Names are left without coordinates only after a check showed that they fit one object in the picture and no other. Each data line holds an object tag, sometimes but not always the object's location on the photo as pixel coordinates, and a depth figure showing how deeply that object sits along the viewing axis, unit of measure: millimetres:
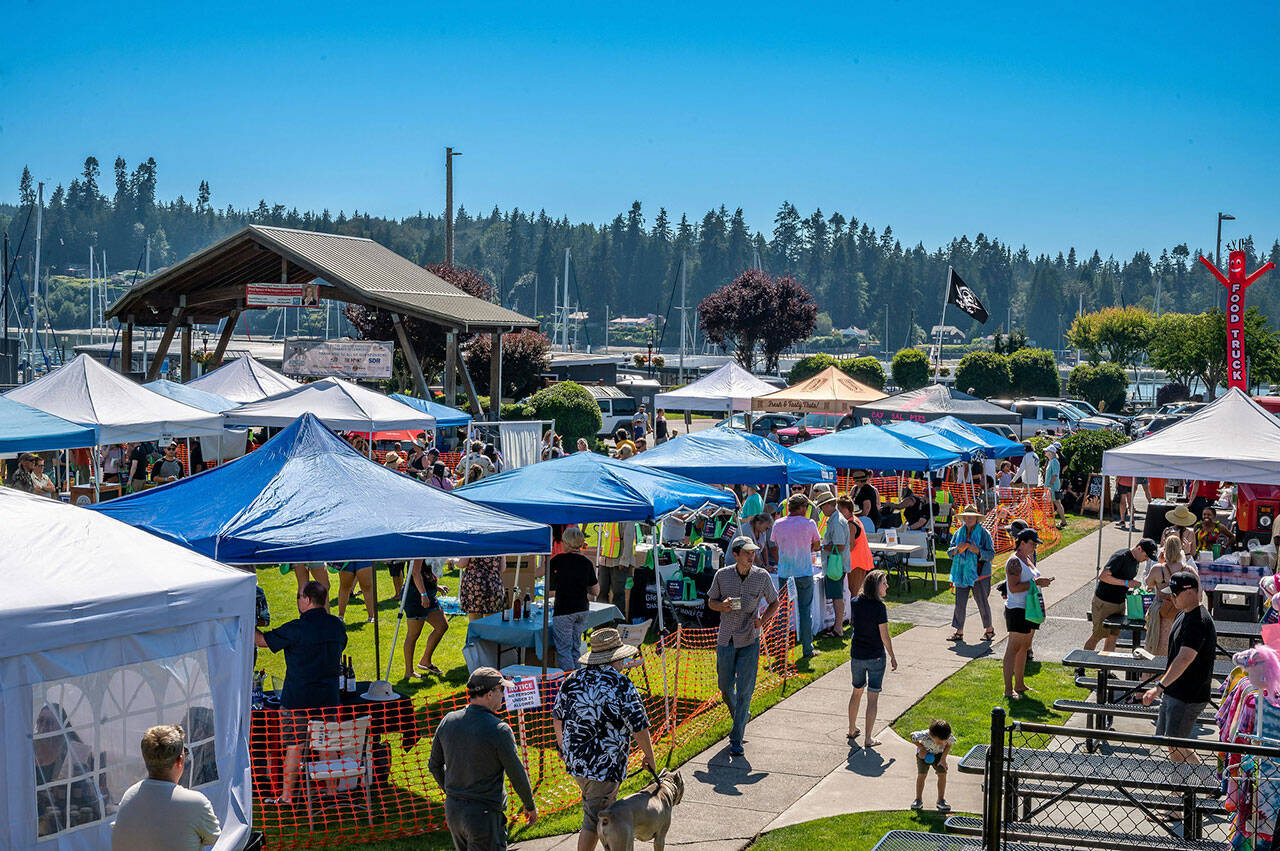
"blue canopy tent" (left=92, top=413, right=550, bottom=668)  8086
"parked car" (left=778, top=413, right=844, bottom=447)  37312
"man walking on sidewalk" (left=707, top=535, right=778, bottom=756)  9234
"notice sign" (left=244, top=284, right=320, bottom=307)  27828
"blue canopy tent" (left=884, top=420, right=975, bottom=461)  20438
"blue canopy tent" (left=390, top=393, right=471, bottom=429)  22984
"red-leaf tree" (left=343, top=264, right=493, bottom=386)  43281
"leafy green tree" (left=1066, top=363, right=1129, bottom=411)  57406
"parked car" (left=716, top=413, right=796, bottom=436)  40031
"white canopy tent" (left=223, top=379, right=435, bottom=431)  19141
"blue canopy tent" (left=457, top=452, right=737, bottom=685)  10891
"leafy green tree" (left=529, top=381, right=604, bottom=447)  36844
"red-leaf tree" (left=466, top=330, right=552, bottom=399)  42688
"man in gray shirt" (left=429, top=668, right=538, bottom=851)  6047
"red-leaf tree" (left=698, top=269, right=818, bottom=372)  60969
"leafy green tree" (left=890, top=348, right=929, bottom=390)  56719
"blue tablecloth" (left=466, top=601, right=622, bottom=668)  10523
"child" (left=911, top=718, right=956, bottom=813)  7945
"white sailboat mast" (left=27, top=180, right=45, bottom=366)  69194
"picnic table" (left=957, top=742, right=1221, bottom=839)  6414
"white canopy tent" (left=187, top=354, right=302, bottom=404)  26234
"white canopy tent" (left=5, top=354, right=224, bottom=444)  17109
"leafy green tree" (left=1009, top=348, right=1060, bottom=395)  56125
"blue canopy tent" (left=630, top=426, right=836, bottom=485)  15219
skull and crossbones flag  32469
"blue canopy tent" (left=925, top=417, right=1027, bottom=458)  22031
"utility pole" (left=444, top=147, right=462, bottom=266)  45000
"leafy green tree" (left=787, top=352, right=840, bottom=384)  51038
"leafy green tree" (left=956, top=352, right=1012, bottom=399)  54750
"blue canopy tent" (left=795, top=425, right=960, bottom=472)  18641
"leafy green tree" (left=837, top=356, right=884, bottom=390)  55062
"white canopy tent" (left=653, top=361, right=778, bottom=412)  28219
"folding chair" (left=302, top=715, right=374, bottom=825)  8016
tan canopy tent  27484
